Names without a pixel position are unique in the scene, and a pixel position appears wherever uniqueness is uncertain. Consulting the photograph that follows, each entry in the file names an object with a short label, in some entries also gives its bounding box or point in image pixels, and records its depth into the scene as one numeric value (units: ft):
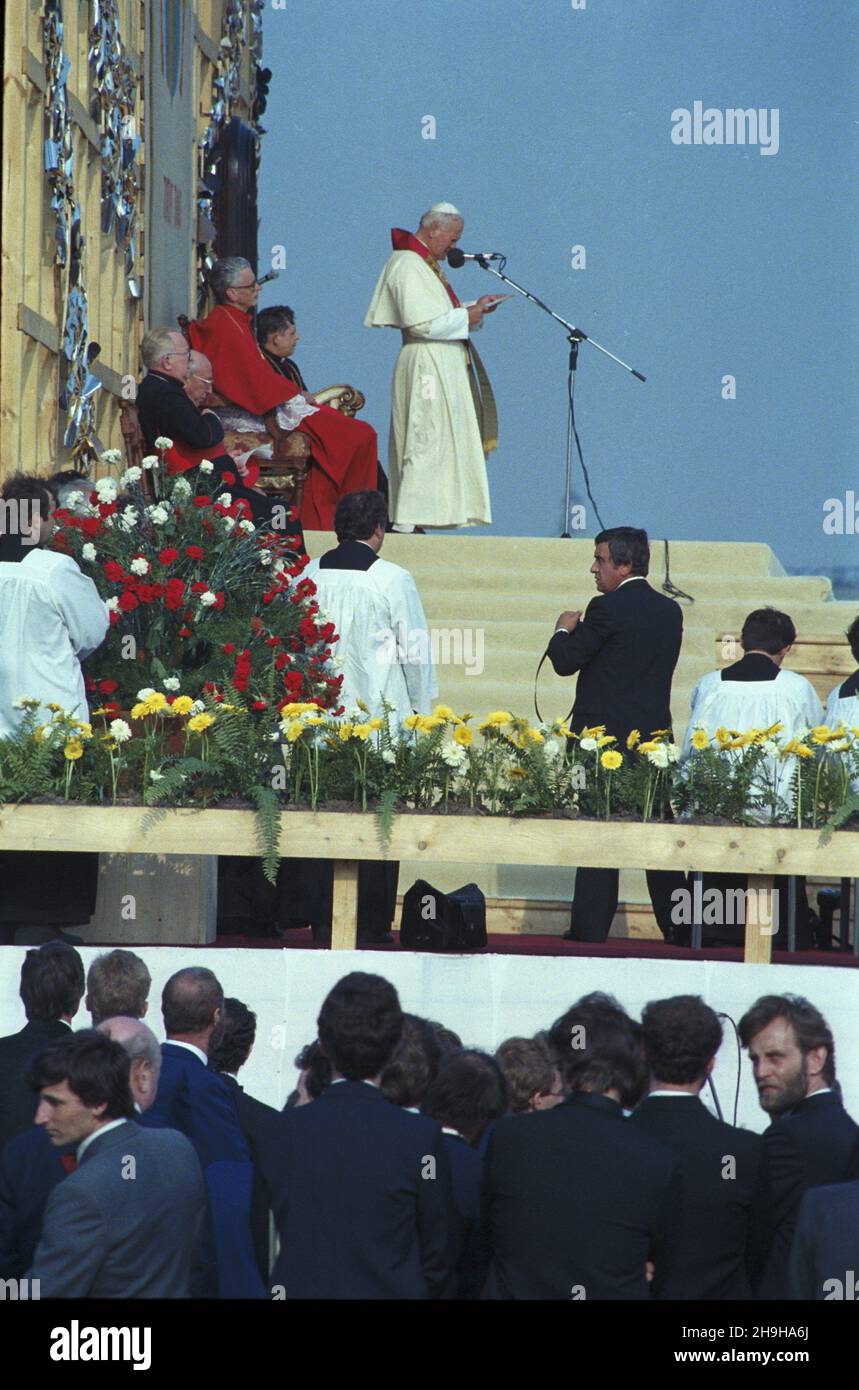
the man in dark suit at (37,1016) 30.35
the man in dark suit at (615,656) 50.37
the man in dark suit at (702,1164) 27.66
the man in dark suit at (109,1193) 25.34
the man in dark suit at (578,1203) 26.58
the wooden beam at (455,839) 39.06
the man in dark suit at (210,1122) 28.76
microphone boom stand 77.25
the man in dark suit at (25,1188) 27.17
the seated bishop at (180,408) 56.03
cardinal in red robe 72.23
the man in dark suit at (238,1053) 31.99
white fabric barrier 38.27
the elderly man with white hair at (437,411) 79.20
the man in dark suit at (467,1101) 28.73
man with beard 28.96
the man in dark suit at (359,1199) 26.35
